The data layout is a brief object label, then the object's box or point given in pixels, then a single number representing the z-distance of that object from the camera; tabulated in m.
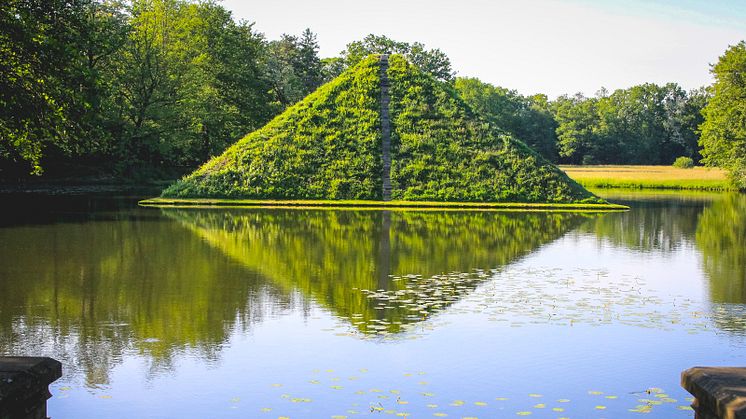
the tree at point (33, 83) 16.73
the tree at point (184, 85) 53.84
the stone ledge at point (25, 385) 4.70
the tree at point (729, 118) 56.44
